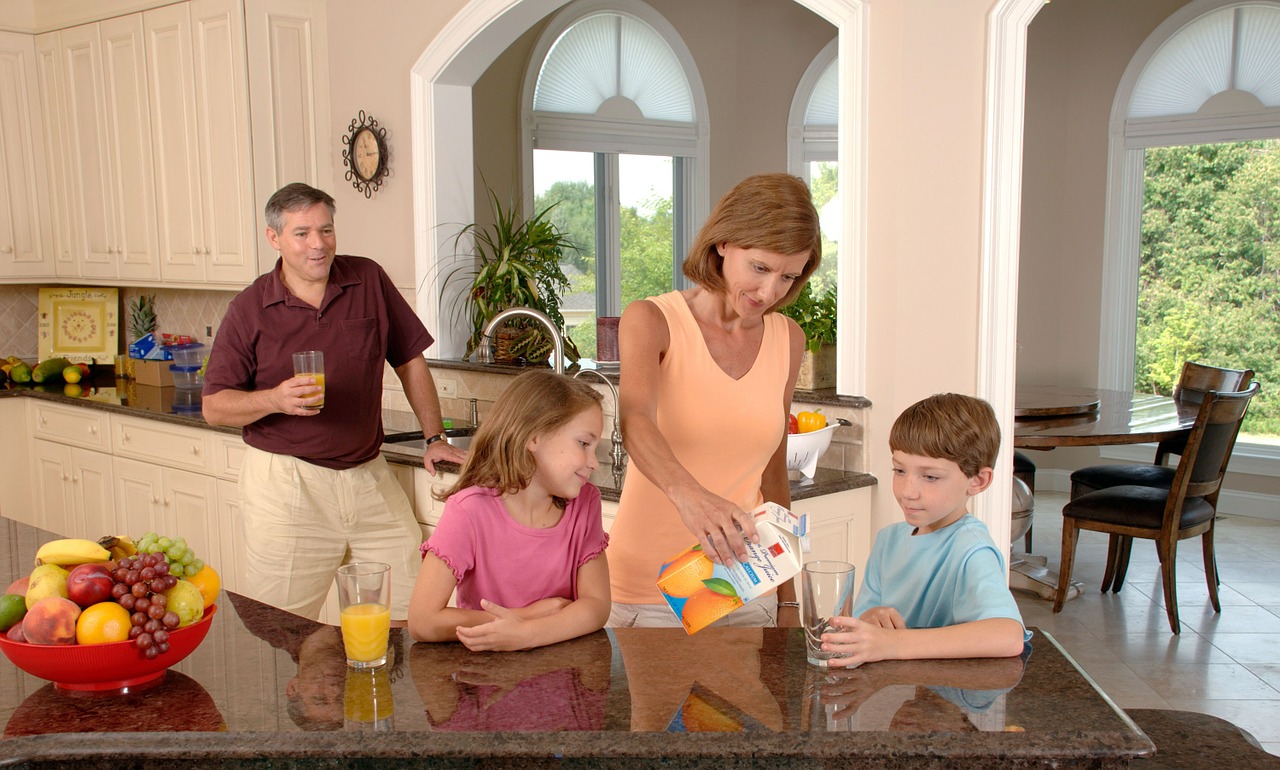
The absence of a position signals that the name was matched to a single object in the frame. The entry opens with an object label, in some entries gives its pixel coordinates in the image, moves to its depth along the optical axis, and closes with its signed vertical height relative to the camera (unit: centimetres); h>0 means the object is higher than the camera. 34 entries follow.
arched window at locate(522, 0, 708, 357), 644 +85
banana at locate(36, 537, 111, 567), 147 -35
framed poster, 562 -16
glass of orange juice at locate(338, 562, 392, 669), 144 -42
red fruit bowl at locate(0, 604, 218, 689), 138 -47
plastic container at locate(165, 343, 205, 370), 503 -29
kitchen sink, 372 -51
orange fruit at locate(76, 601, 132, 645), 138 -42
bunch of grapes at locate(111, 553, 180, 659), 140 -39
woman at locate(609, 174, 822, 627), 177 -15
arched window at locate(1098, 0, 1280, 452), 605 +98
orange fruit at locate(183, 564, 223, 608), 155 -41
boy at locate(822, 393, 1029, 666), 156 -37
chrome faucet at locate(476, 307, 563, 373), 349 -12
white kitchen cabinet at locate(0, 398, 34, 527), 502 -78
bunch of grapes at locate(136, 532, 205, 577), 150 -35
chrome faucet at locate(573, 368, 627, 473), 304 -45
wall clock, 436 +54
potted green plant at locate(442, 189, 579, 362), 405 +2
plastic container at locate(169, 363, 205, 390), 489 -38
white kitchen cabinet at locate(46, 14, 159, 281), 496 +66
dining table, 421 -56
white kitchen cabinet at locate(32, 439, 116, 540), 468 -86
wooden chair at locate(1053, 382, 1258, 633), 414 -86
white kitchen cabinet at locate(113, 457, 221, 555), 418 -83
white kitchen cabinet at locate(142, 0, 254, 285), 455 +64
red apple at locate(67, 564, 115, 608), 142 -38
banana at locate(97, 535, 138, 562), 157 -36
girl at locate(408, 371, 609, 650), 171 -36
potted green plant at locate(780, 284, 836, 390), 323 -15
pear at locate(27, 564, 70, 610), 141 -37
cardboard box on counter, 518 -38
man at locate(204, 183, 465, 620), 282 -32
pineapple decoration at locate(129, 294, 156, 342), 558 -13
